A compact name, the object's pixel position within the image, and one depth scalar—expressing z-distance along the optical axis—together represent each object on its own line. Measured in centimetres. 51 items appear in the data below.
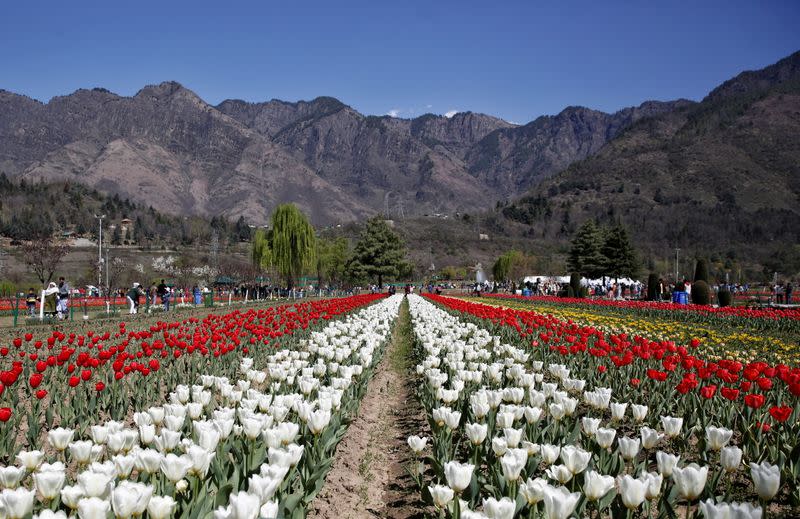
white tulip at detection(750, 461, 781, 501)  294
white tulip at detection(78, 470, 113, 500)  285
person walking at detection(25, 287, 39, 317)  2375
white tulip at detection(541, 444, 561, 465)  373
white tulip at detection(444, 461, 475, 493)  321
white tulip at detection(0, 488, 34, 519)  267
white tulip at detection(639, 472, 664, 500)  306
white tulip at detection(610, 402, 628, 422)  485
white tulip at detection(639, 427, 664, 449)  395
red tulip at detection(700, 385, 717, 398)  528
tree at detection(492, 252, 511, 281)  10044
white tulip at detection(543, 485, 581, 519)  275
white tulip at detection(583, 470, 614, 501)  311
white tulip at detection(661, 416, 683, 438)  434
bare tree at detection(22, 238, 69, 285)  3188
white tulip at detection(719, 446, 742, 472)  353
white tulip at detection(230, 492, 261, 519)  242
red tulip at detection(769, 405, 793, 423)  421
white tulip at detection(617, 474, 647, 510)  297
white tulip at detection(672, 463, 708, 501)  306
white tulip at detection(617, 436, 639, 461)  373
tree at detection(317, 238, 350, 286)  7676
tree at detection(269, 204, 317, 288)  4656
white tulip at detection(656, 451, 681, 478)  337
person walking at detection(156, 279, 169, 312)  2787
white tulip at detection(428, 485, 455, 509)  313
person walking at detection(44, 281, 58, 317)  2168
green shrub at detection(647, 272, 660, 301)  3839
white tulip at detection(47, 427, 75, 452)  387
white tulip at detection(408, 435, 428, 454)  459
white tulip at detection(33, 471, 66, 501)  290
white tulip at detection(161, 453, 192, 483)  308
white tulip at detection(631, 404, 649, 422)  492
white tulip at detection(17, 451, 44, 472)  349
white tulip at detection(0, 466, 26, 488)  314
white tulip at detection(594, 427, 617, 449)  396
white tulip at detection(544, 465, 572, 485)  341
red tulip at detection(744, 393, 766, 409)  475
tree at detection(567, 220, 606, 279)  7688
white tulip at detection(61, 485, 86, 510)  289
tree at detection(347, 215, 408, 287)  6512
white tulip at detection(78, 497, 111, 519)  257
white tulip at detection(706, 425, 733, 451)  396
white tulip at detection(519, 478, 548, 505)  313
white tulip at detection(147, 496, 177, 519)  269
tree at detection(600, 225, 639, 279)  7338
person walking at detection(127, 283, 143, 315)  2538
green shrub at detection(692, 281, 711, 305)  3005
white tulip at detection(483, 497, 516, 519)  277
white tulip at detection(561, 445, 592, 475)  350
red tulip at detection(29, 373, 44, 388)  602
